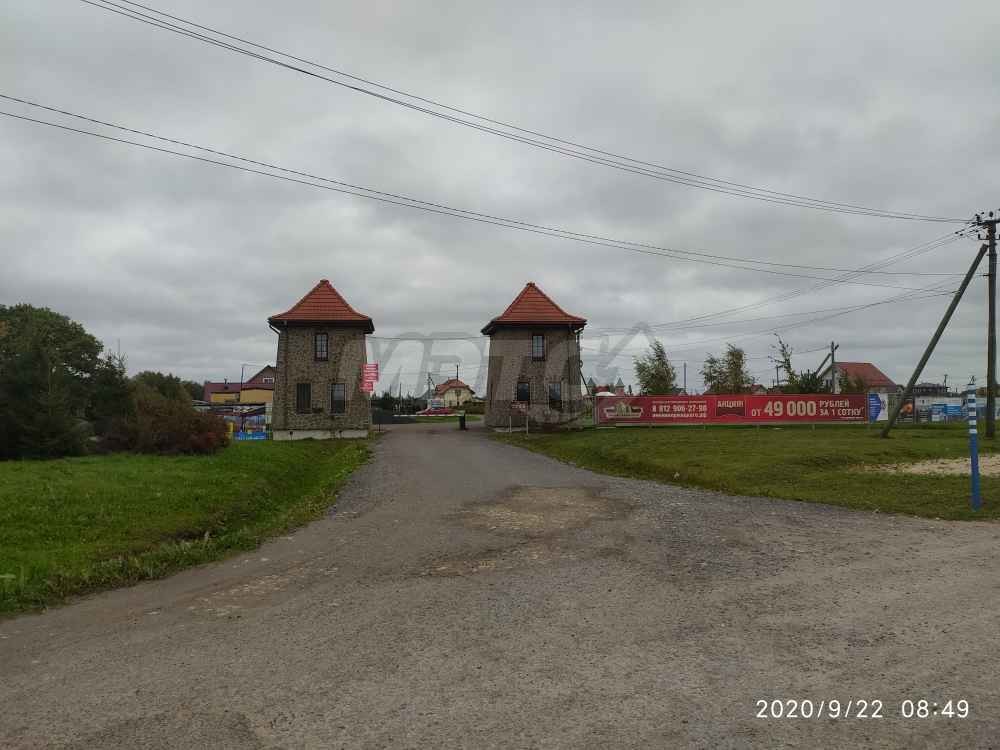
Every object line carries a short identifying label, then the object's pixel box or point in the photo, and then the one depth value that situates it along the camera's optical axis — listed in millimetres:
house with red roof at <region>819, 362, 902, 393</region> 100875
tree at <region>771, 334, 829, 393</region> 40406
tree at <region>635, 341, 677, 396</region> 57125
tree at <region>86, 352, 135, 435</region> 24625
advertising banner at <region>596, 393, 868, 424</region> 33625
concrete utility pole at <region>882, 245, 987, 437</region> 23328
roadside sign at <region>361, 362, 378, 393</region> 37469
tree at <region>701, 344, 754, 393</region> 58031
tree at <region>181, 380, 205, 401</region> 121250
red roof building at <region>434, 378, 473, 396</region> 127188
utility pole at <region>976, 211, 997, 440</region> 24406
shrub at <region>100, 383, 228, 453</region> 20219
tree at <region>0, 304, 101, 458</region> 19062
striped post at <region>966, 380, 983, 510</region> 11469
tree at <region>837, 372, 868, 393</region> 51188
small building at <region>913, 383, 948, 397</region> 97794
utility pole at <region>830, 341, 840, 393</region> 55347
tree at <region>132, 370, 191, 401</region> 27453
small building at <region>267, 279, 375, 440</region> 37594
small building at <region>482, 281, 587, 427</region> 40719
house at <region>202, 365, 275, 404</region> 92312
